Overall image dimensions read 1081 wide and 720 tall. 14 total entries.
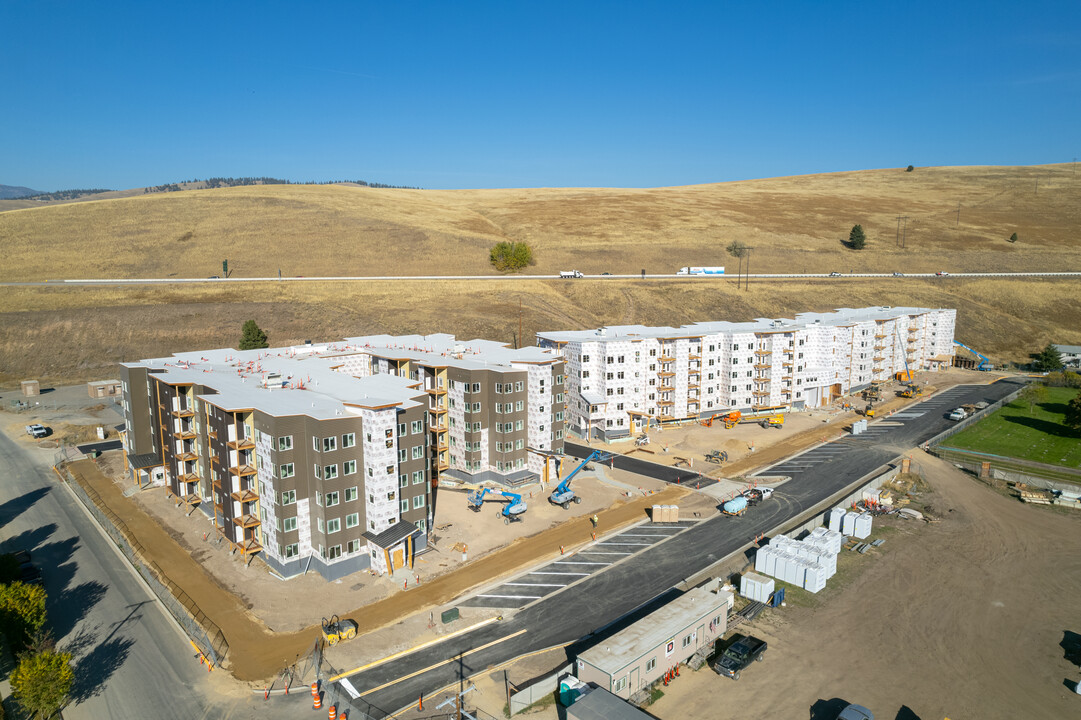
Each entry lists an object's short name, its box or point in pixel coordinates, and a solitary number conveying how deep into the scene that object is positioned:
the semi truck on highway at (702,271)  159.12
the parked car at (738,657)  36.66
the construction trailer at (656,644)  33.84
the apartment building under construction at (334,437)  46.22
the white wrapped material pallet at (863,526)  54.44
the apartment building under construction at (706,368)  84.00
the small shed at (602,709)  30.33
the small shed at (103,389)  95.75
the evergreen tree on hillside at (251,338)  95.82
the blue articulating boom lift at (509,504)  57.34
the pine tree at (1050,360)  118.19
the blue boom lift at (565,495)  60.12
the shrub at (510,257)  160.25
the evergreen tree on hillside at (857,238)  184.75
